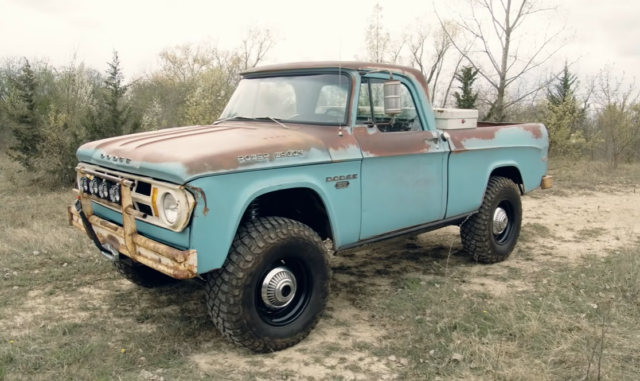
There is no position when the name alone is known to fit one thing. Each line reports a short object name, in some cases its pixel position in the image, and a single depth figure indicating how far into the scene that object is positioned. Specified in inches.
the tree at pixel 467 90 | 611.8
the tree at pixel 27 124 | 465.1
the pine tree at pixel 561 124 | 531.2
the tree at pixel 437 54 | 975.6
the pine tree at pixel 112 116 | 452.8
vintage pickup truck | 122.1
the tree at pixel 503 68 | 591.5
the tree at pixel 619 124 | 591.8
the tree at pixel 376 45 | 770.1
